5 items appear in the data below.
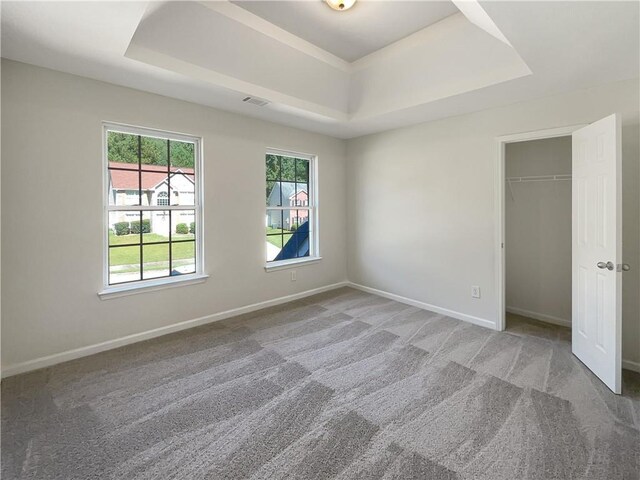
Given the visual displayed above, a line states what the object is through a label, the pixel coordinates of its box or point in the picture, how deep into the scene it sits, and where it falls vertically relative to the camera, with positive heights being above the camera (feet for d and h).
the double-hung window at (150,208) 9.56 +1.08
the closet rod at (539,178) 11.18 +2.29
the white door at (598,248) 7.09 -0.27
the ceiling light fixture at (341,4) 7.75 +6.07
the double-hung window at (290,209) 13.62 +1.42
